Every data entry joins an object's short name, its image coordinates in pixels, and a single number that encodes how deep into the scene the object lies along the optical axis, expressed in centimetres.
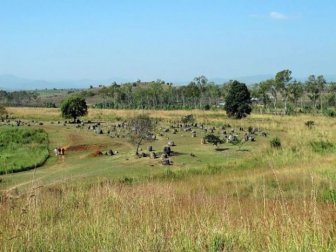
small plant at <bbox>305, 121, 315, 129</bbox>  5253
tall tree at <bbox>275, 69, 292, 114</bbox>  9531
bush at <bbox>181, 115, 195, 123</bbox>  6229
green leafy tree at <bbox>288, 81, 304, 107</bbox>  9604
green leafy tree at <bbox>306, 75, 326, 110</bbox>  9794
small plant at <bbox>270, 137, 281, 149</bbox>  3628
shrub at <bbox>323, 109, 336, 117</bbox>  7229
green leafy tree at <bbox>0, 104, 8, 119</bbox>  7812
